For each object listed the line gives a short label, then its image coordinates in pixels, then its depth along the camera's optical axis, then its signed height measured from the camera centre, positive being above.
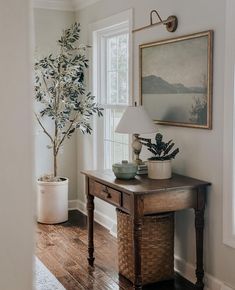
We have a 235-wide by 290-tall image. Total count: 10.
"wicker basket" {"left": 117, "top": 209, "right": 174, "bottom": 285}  2.93 -0.94
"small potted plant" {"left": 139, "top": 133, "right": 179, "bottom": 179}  2.96 -0.34
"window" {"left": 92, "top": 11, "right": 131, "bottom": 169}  4.05 +0.27
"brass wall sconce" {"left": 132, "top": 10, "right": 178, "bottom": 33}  3.10 +0.63
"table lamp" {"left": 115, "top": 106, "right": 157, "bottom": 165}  3.01 -0.09
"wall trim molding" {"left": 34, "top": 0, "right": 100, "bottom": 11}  4.67 +1.16
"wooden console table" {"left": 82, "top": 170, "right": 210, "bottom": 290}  2.64 -0.56
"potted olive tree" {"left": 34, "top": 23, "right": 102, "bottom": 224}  4.45 +0.08
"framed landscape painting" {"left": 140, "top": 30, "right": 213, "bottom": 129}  2.82 +0.21
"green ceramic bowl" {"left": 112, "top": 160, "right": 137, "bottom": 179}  2.97 -0.41
